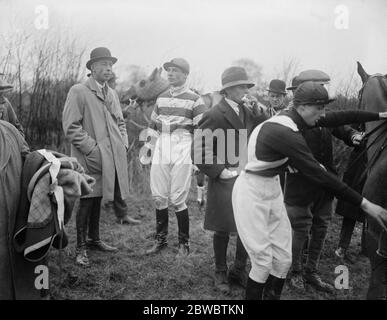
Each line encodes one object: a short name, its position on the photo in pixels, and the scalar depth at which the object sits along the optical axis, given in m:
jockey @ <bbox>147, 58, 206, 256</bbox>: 4.12
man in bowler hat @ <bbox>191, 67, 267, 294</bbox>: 3.46
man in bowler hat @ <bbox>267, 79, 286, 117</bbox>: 4.51
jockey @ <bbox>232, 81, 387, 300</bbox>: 2.62
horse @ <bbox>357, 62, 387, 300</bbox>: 2.71
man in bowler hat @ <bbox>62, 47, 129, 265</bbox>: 3.76
